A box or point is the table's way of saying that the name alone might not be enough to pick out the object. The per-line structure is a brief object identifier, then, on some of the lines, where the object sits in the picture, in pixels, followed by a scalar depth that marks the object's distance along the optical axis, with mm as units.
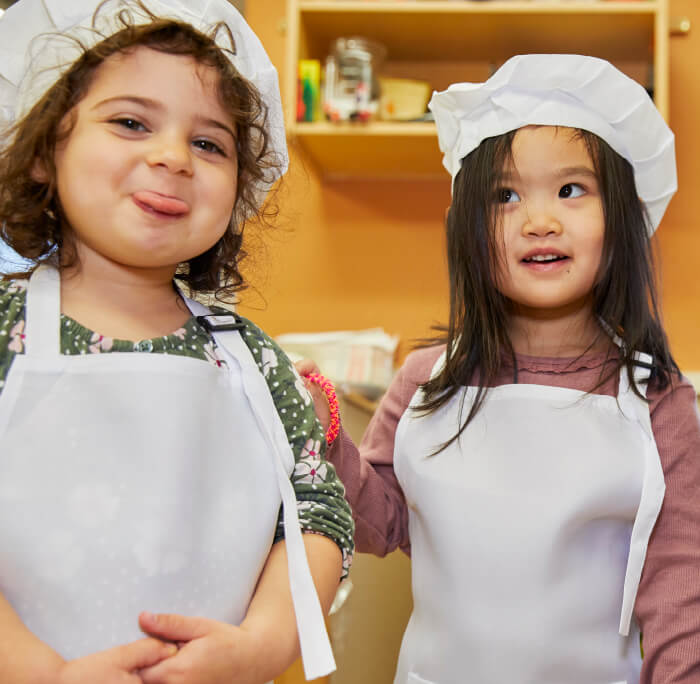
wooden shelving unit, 1745
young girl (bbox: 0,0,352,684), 571
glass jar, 1759
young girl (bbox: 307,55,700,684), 841
